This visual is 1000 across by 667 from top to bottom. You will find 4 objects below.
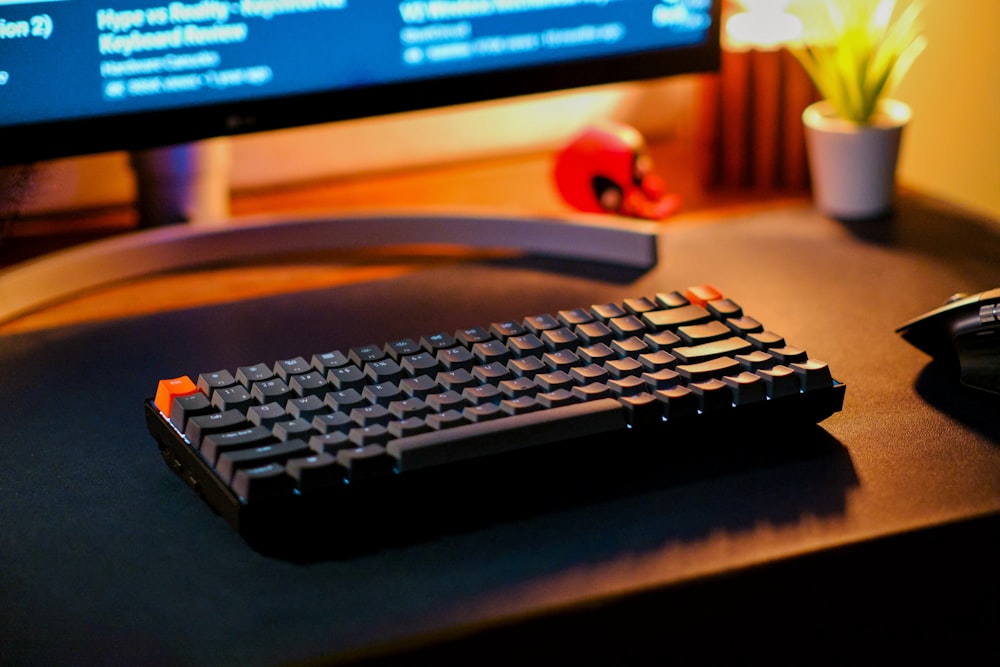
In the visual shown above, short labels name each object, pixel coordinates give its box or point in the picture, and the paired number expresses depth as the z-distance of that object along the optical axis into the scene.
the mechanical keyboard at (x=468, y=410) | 1.01
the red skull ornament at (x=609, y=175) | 1.43
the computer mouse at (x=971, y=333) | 1.12
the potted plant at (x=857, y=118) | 1.42
